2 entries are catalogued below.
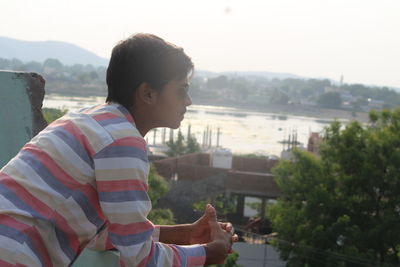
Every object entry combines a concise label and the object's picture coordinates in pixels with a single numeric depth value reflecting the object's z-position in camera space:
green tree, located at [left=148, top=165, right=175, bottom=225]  12.67
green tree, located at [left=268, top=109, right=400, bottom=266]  10.49
